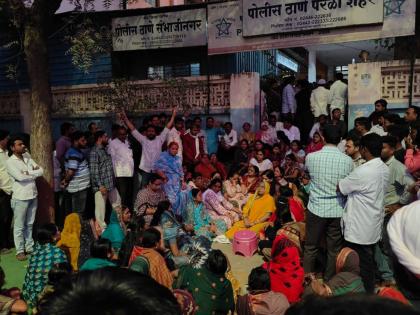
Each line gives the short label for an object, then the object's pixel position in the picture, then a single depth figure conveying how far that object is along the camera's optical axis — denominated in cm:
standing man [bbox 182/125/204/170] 810
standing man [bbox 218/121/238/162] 888
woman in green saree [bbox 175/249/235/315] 338
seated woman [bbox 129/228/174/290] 356
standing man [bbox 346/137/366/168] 434
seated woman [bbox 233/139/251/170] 833
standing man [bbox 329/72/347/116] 907
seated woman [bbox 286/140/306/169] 779
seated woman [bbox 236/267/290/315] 309
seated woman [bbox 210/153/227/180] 795
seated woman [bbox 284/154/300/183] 714
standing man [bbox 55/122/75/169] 676
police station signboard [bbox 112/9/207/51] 1003
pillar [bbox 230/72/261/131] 918
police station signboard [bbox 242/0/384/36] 818
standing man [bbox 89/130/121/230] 619
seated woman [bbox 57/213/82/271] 493
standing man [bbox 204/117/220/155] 899
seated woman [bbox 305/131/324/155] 750
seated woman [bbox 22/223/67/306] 368
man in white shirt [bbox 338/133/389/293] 367
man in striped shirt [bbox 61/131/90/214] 600
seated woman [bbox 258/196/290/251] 569
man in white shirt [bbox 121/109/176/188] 721
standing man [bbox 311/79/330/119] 940
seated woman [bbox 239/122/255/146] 888
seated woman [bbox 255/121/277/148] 889
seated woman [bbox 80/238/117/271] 366
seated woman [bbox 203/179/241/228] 688
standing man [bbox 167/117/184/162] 765
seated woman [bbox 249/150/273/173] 760
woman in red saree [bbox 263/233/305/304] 397
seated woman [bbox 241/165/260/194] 719
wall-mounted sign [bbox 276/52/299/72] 1636
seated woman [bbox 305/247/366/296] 293
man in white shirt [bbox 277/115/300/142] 920
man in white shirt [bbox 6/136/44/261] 538
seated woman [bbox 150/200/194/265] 540
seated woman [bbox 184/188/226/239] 666
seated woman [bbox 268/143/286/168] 794
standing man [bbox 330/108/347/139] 815
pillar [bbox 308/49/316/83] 1580
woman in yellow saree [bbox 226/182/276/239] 636
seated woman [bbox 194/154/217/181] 770
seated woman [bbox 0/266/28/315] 267
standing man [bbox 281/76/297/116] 1022
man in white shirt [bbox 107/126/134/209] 684
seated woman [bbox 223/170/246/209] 711
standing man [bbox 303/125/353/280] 406
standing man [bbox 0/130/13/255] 564
